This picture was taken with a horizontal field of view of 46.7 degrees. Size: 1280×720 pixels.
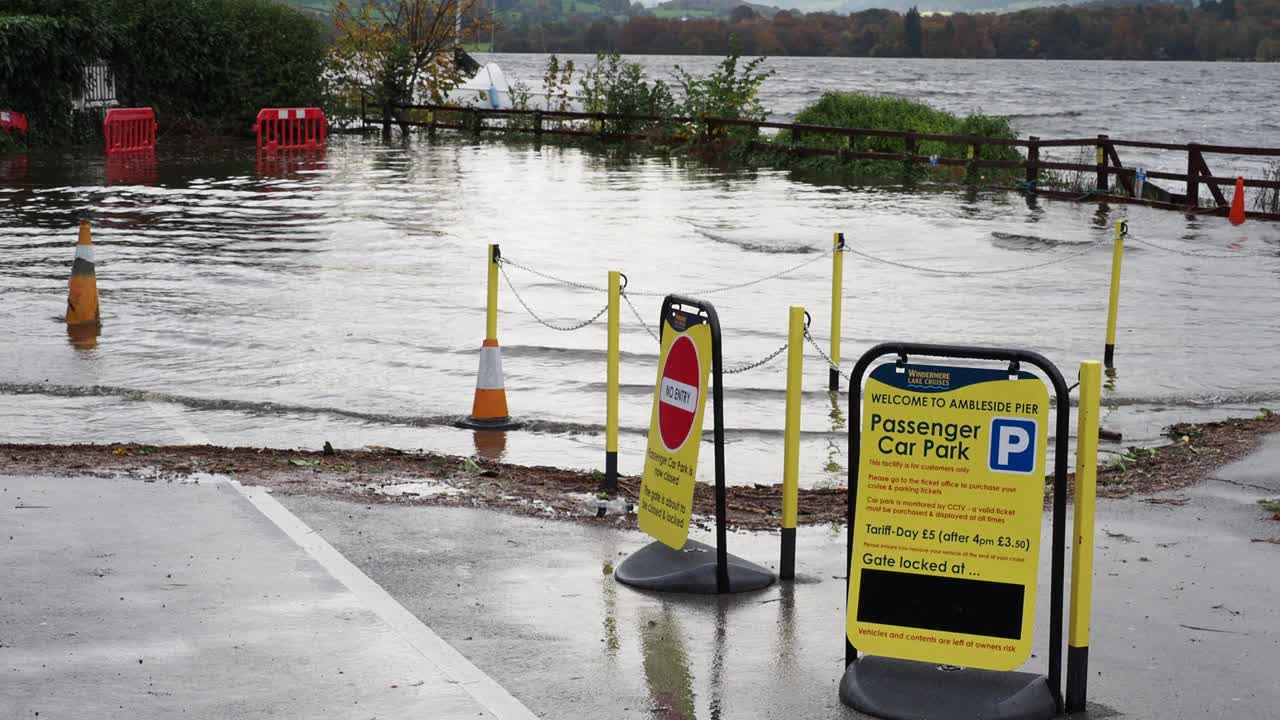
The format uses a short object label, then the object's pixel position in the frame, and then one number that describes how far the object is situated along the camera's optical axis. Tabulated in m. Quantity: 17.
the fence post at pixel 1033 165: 32.17
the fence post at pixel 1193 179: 28.81
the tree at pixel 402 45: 49.97
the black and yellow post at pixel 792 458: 6.82
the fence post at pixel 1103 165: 31.22
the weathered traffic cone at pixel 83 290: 14.27
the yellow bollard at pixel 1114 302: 13.15
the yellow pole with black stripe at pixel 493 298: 10.27
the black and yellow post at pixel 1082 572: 5.27
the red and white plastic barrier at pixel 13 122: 37.09
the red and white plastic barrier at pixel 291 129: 42.12
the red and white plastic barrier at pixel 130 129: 38.34
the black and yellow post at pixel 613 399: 8.16
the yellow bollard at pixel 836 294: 12.17
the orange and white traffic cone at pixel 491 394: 10.52
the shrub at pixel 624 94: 43.88
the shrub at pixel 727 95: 41.03
